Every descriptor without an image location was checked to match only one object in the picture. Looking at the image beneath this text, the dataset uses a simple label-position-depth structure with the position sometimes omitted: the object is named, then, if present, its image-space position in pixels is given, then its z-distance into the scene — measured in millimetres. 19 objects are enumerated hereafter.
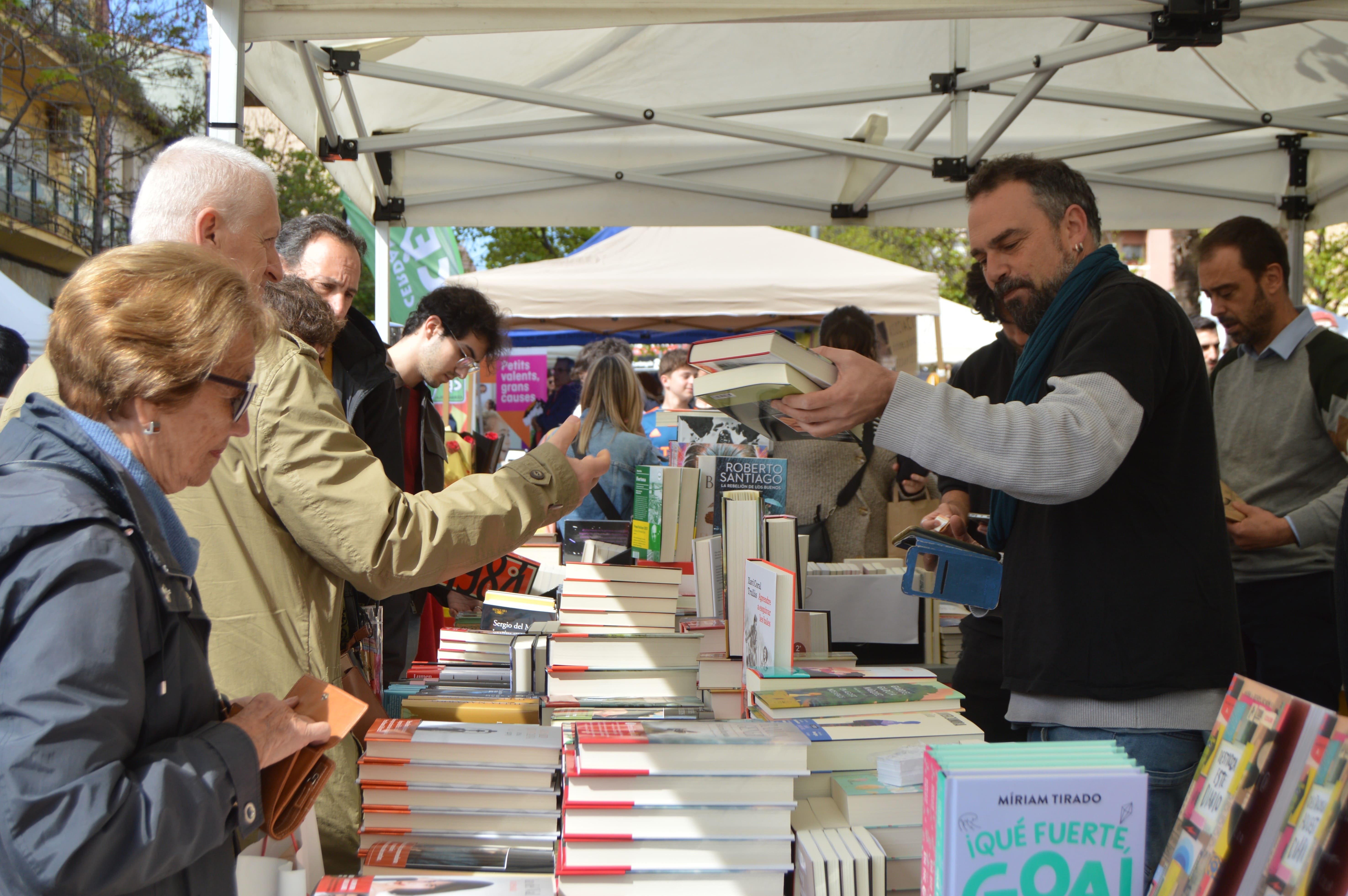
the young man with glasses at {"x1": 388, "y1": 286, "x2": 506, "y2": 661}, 3174
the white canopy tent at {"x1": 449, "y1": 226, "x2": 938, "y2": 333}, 6605
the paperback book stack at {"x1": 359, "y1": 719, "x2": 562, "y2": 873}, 1442
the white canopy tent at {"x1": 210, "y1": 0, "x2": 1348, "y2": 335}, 3918
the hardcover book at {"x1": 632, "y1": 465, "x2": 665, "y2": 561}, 2652
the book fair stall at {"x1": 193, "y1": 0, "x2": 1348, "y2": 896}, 1031
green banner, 5371
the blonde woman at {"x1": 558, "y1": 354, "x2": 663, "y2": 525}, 4094
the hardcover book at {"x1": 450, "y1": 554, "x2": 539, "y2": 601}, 2869
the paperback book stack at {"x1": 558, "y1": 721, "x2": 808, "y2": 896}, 1304
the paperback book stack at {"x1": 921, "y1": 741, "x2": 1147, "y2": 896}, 996
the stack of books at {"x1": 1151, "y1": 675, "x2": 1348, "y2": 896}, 880
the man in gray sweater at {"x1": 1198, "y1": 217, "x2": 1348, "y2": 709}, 2674
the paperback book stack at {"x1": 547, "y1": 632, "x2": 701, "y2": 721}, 1892
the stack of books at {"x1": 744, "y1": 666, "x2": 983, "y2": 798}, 1455
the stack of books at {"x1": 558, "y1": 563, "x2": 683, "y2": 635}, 2188
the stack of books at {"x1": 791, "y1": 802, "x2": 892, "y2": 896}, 1256
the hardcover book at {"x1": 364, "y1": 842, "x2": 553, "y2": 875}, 1386
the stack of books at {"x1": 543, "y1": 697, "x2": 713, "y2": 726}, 1706
